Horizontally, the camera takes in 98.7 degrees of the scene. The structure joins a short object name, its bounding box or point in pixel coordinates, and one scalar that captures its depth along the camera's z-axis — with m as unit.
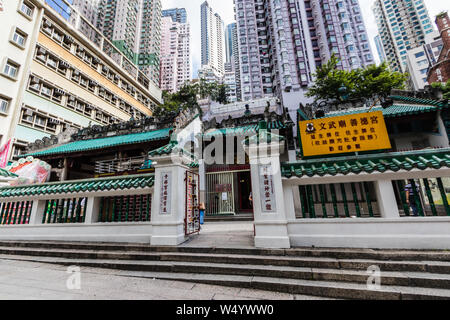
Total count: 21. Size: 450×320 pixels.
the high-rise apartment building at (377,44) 104.31
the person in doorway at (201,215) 9.90
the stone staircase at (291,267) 3.08
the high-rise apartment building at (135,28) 63.31
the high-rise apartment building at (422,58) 48.78
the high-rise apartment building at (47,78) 15.67
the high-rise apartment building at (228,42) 126.16
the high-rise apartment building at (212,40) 120.81
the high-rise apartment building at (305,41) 31.09
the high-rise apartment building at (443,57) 34.25
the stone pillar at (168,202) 5.14
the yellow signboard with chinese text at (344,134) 5.25
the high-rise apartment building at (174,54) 89.06
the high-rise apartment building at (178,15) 120.56
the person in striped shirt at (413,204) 4.39
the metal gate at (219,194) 12.76
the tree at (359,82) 17.62
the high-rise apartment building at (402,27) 66.44
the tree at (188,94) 29.08
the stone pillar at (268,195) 4.52
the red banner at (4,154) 13.85
